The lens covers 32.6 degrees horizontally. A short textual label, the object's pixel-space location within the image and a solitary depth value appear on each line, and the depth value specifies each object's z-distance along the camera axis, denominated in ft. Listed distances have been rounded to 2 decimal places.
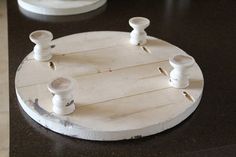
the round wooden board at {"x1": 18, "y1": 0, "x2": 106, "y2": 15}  3.39
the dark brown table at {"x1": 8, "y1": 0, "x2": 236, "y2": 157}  2.13
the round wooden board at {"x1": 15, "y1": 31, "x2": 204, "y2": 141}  2.18
